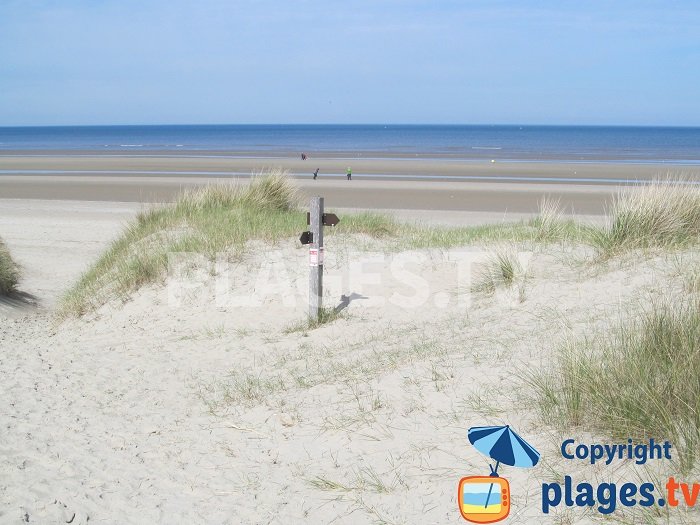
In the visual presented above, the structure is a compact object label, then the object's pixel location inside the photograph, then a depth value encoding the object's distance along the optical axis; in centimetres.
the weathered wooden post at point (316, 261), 793
